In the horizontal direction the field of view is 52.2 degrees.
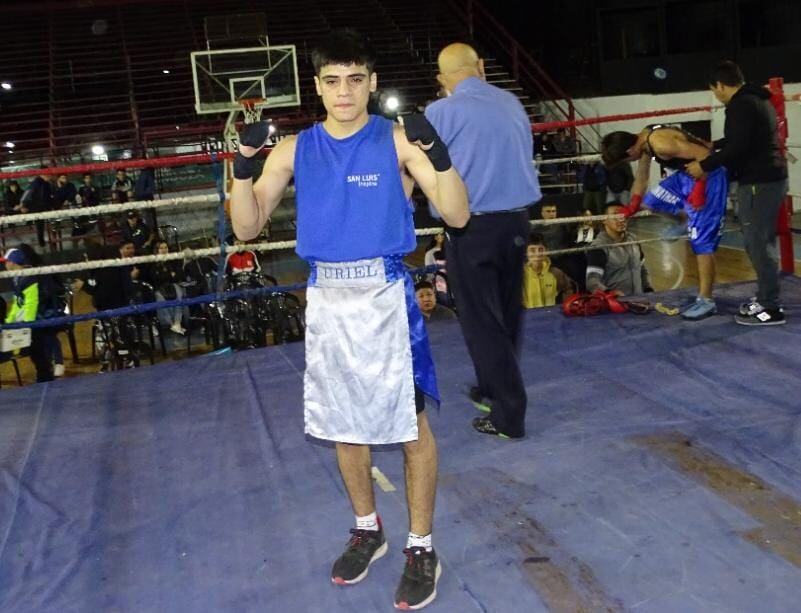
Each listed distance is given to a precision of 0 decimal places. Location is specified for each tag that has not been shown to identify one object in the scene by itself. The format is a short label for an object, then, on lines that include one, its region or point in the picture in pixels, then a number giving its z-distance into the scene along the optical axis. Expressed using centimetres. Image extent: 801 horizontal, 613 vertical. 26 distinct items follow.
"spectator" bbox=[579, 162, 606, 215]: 976
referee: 257
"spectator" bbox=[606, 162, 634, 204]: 690
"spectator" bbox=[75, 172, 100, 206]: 1021
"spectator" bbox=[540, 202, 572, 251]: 763
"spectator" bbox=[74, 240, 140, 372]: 570
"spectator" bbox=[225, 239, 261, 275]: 650
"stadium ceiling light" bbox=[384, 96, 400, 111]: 1100
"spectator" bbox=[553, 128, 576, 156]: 1184
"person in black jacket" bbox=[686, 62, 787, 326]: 359
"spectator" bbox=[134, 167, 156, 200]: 987
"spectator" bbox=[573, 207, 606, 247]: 593
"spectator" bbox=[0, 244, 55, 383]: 484
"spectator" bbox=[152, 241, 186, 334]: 671
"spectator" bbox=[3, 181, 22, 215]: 1066
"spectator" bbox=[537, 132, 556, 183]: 1173
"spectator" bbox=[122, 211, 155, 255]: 756
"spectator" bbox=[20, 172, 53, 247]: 995
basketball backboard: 970
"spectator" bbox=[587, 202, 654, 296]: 450
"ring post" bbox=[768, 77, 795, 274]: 420
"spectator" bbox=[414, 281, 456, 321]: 461
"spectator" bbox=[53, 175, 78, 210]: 1029
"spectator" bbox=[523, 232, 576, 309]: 469
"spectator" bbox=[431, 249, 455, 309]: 471
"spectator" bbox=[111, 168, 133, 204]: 1016
